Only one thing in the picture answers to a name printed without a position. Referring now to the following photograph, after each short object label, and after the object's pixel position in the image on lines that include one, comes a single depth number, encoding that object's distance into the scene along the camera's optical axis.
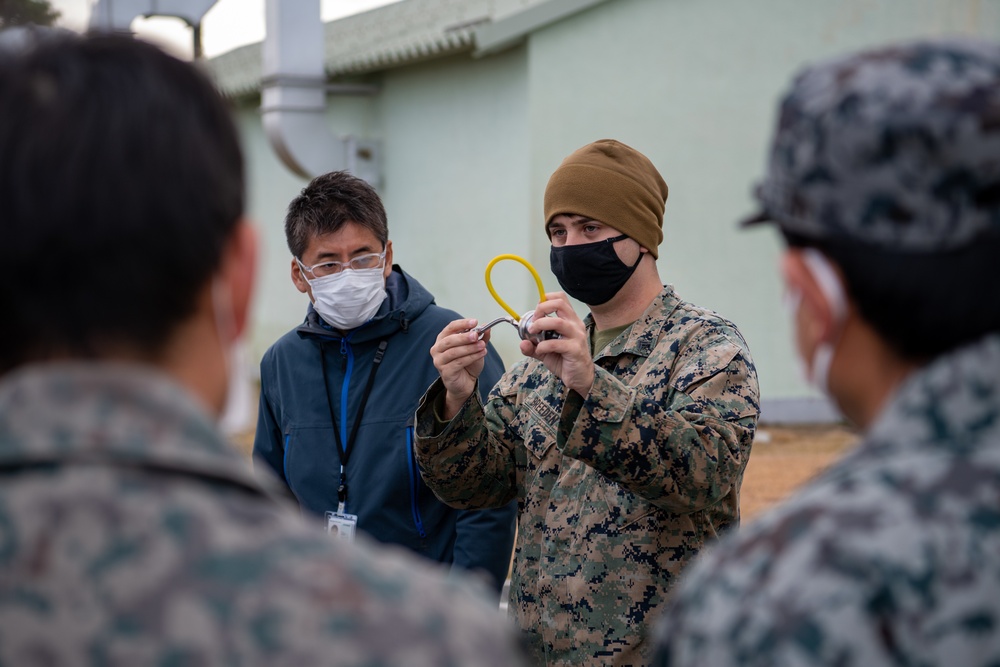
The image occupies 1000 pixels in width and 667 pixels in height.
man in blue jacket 3.58
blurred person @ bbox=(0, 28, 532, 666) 1.10
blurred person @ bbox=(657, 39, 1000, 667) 1.20
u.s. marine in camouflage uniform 2.84
